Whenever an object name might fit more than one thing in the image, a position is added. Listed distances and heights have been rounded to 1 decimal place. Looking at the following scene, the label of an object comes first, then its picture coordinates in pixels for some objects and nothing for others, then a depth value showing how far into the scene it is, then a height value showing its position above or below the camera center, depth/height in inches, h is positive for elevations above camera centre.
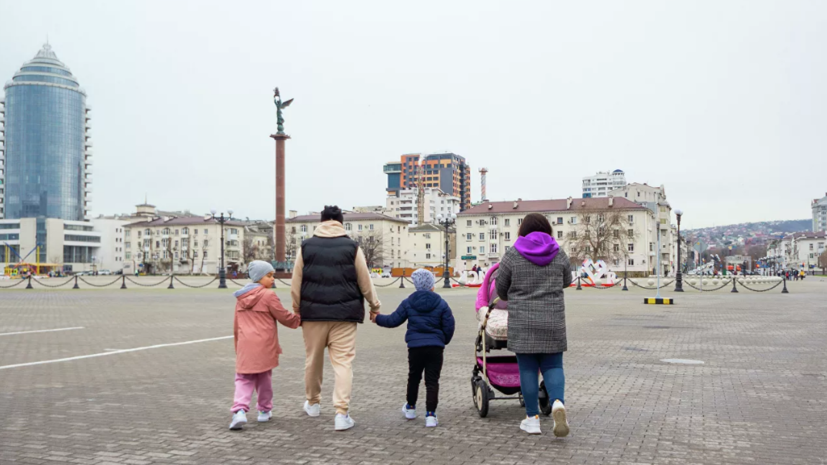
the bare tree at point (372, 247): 4383.6 -41.5
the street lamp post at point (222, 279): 1718.8 -93.2
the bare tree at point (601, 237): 3136.1 +7.4
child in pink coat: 240.8 -33.8
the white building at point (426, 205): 6599.4 +357.5
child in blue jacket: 239.1 -31.3
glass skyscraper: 5482.3 +821.5
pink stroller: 251.9 -44.3
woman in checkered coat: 222.7 -23.0
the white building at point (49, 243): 5388.8 +6.3
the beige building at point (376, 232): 4847.4 +61.6
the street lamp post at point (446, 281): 1740.9 -103.6
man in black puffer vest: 238.1 -19.1
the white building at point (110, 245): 5767.7 -16.7
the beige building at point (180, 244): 4913.9 -16.4
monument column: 2153.1 +163.0
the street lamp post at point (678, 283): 1508.4 -99.7
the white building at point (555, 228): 3818.9 +66.9
